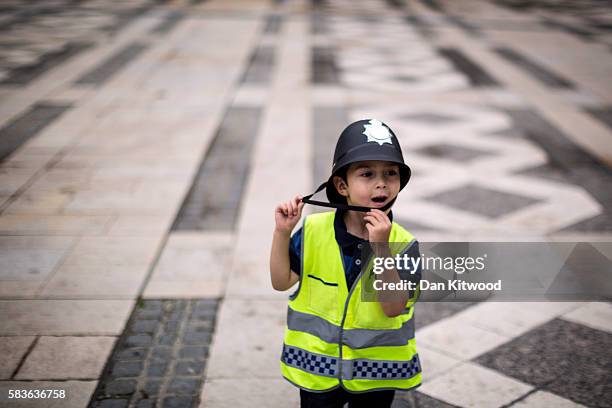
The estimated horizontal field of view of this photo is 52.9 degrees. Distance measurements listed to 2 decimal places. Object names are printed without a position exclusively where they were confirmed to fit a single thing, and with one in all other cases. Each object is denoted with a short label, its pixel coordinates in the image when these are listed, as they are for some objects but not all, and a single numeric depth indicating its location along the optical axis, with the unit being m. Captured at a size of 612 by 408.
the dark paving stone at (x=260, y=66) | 9.59
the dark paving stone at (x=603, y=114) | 7.90
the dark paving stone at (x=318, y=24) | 14.04
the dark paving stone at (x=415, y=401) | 2.98
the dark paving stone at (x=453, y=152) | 6.64
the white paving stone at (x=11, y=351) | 3.13
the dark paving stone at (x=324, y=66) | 9.65
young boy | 2.03
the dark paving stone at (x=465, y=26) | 14.01
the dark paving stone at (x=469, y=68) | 9.79
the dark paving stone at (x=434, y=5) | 17.78
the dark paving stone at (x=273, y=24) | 13.69
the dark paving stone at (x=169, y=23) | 13.48
